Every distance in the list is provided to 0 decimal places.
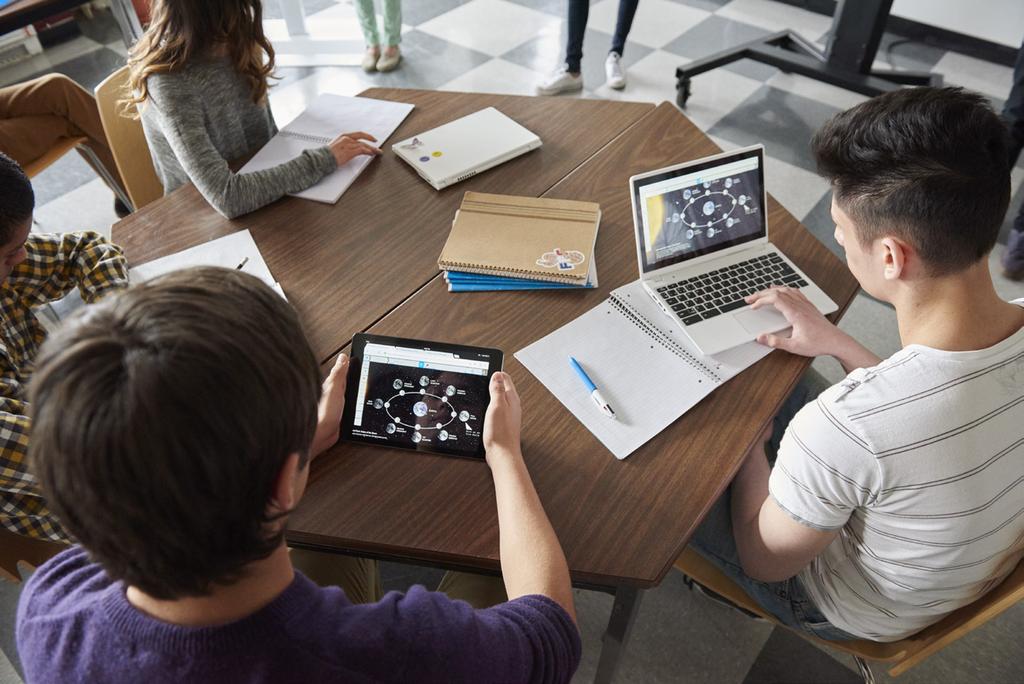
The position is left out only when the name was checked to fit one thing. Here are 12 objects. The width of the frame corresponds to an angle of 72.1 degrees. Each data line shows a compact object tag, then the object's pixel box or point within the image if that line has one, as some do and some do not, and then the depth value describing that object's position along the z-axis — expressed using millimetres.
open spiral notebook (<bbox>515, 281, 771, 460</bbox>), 1131
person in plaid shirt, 1089
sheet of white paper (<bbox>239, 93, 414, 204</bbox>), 1556
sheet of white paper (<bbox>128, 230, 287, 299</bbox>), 1355
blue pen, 1134
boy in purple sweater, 539
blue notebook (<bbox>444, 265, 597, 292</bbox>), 1339
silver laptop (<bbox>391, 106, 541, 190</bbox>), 1564
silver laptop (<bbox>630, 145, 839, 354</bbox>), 1280
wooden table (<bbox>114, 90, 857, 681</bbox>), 998
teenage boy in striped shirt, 939
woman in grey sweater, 1472
